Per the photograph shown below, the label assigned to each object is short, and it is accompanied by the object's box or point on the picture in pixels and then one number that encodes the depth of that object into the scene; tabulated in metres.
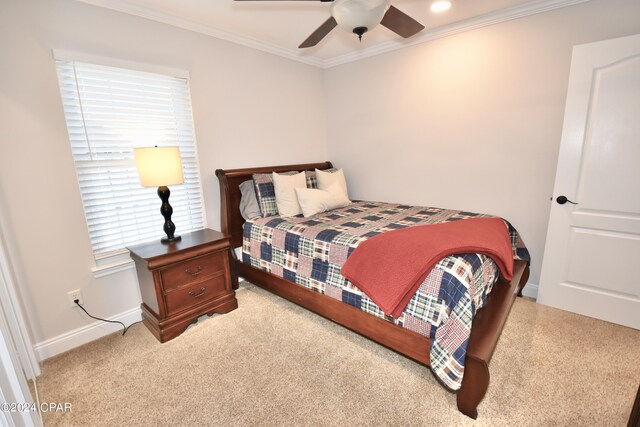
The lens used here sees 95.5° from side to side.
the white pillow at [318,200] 2.81
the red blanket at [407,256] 1.65
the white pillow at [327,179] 3.27
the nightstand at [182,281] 2.12
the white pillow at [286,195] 2.83
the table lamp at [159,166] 2.07
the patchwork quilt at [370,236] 1.50
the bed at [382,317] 1.45
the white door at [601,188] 2.03
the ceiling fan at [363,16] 1.40
